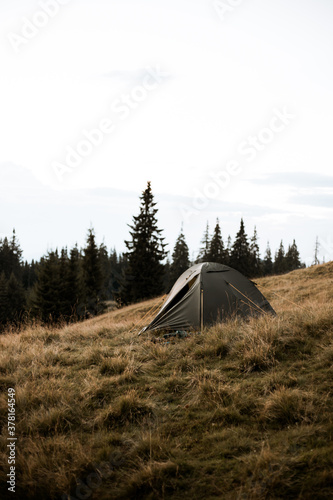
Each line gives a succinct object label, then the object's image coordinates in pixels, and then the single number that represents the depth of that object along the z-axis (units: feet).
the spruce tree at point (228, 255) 162.20
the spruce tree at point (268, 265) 257.03
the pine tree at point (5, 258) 270.46
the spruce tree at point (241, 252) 158.51
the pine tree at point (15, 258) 276.00
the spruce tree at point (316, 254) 318.24
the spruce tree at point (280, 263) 231.50
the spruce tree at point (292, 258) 235.40
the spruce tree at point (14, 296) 187.52
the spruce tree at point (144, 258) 108.17
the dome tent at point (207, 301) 27.02
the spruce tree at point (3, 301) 175.52
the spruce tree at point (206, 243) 207.70
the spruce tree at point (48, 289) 113.19
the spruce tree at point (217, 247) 160.45
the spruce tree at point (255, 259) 174.50
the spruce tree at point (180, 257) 202.55
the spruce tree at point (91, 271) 128.47
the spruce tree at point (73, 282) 121.60
